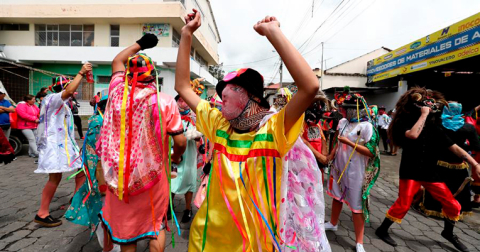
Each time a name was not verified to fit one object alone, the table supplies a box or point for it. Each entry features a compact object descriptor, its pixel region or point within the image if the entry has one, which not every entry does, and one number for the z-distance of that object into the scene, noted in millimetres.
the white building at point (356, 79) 17297
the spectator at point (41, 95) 5836
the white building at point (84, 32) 16922
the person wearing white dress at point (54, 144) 3199
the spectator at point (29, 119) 7008
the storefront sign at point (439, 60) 8328
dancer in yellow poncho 1412
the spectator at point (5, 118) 6668
